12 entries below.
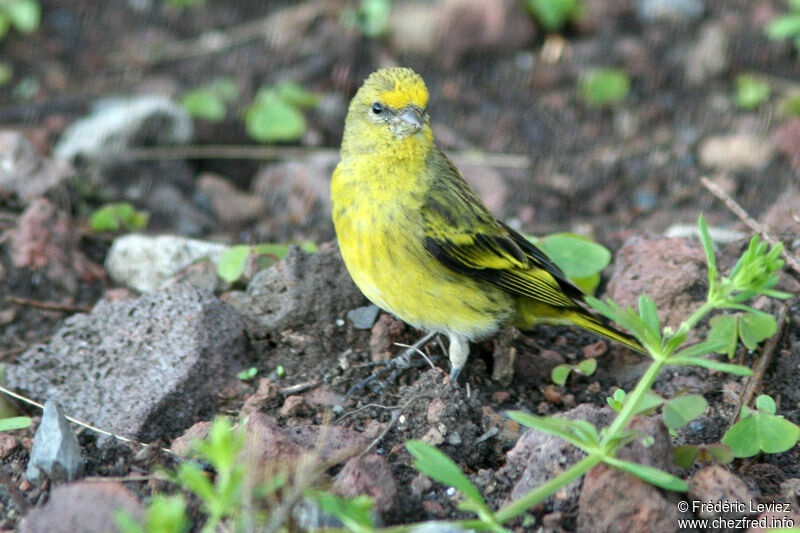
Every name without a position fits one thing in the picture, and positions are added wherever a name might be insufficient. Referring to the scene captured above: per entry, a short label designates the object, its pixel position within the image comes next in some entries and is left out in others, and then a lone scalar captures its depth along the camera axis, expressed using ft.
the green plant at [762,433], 20.76
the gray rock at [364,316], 27.68
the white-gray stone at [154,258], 31.65
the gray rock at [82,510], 16.49
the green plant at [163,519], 13.10
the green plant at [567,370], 26.02
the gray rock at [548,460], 18.99
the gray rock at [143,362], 23.71
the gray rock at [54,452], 20.45
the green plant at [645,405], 16.25
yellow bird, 26.08
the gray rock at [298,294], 26.84
